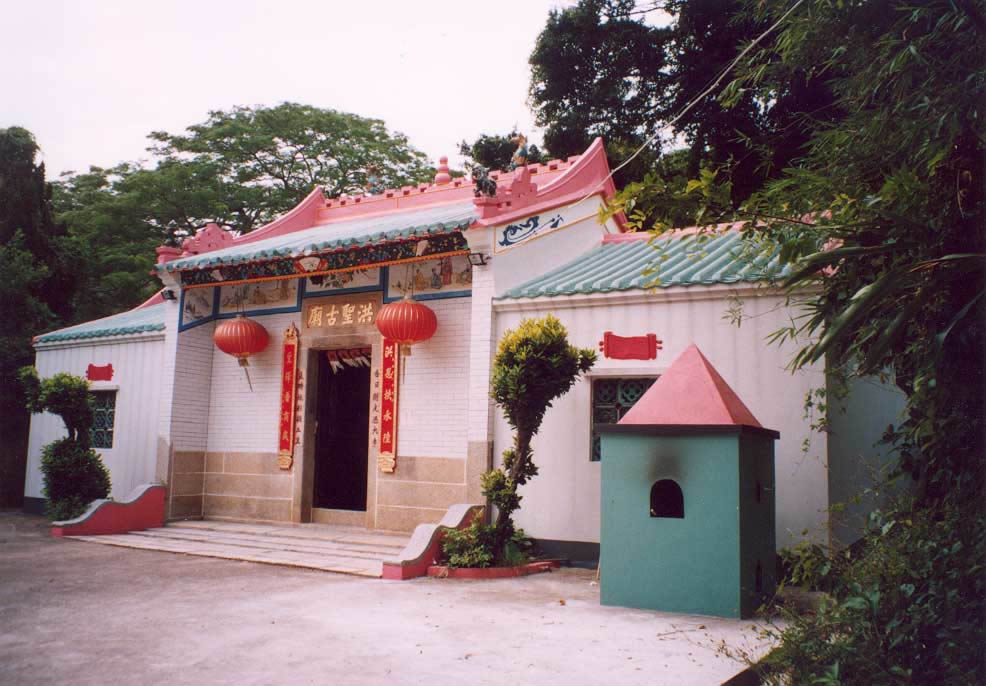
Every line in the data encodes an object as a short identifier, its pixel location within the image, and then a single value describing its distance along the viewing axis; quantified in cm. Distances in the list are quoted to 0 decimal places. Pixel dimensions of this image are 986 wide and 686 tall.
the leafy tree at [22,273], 1344
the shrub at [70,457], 1023
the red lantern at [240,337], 1026
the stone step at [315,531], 869
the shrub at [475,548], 726
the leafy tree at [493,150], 1872
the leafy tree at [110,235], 1955
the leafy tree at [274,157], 2138
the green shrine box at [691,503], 544
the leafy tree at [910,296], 328
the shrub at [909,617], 321
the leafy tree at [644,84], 1470
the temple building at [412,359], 752
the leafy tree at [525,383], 718
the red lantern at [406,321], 884
